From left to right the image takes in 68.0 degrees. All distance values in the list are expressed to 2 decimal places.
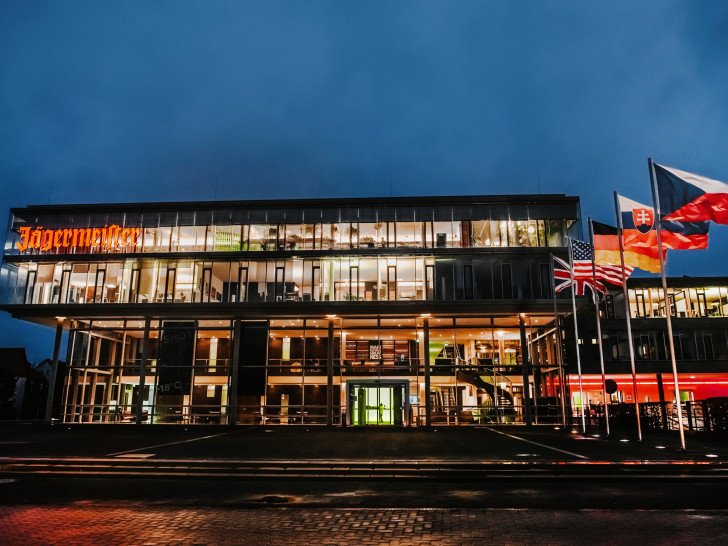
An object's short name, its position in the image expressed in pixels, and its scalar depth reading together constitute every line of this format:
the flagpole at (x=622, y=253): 18.59
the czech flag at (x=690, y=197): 14.98
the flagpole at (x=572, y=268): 23.06
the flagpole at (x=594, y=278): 21.03
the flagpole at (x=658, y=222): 15.98
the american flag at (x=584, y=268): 22.27
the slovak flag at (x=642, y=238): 16.81
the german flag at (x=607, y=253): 20.80
